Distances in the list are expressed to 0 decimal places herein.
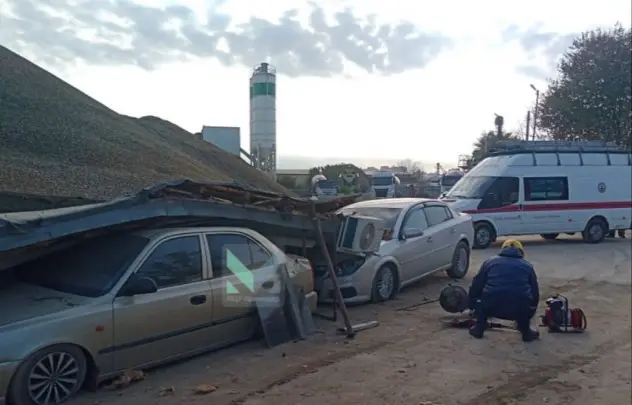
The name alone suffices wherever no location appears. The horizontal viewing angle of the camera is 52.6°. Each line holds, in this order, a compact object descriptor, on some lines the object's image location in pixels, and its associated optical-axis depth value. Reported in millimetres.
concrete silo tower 42000
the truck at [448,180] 37062
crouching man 7402
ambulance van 16906
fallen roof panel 5418
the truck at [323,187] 39888
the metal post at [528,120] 40981
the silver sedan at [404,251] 9039
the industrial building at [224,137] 35244
